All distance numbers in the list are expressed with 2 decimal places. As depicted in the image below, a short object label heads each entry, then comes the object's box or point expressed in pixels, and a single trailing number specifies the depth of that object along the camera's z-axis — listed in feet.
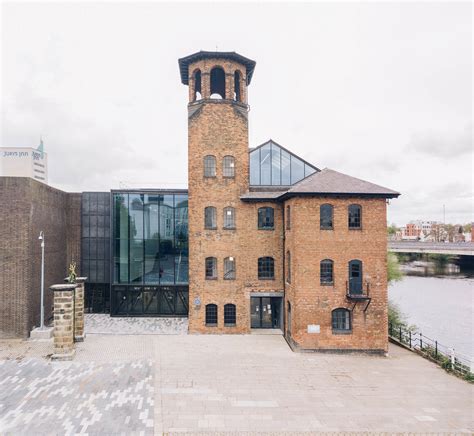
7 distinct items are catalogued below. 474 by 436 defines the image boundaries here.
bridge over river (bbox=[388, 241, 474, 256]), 188.23
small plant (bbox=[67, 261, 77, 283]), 62.13
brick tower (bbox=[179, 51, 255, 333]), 68.03
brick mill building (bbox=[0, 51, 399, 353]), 58.34
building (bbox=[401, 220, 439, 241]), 594.65
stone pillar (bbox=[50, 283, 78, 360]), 53.36
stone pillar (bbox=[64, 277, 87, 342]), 62.75
